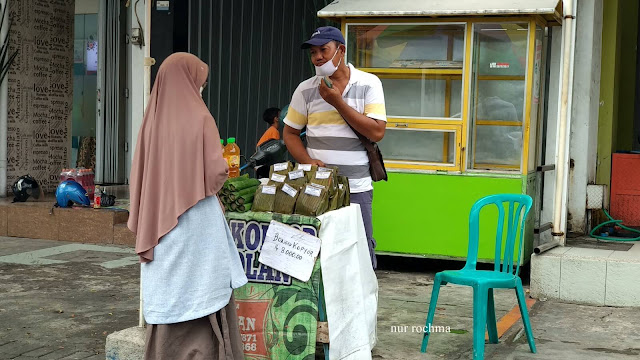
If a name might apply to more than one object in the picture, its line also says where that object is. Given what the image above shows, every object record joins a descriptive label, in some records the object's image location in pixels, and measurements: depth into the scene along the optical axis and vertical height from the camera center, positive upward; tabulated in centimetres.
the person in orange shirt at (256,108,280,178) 925 +5
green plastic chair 488 -84
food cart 754 +21
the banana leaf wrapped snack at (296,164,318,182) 480 -22
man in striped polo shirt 502 +7
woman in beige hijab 407 -44
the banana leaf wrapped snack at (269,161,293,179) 486 -23
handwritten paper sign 457 -65
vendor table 461 -91
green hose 800 -87
